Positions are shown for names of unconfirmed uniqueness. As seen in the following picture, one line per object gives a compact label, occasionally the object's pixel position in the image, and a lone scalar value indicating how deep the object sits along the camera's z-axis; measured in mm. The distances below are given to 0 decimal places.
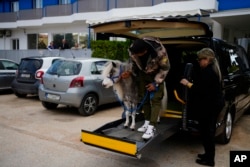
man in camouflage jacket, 4770
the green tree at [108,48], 14961
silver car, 8156
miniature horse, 5389
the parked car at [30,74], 10383
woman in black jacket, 4645
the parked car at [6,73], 11938
